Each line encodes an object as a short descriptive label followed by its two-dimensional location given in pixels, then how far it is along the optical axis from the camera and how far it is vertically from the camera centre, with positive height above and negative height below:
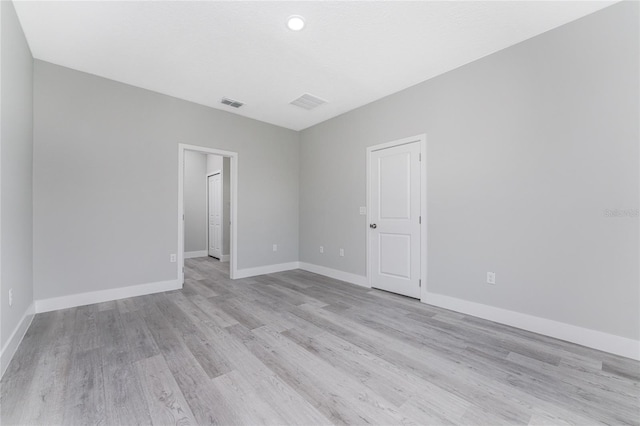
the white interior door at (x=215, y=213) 6.38 +0.01
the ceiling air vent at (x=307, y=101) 3.90 +1.69
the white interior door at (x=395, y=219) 3.53 -0.08
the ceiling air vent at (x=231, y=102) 4.02 +1.70
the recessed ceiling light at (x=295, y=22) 2.30 +1.68
